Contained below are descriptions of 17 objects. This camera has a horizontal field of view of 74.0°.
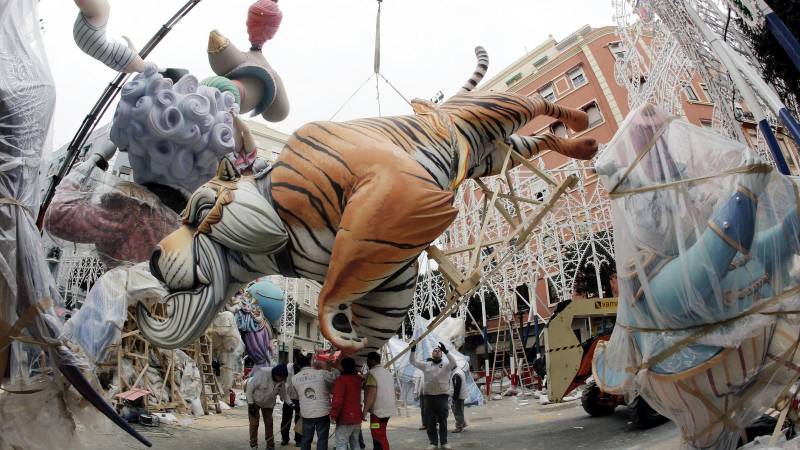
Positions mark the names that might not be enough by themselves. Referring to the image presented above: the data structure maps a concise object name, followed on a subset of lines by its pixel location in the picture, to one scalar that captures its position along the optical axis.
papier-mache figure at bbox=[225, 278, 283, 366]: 10.21
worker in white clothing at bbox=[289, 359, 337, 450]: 4.36
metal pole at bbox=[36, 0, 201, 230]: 8.45
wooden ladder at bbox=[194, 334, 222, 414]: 8.63
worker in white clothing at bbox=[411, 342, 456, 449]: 5.69
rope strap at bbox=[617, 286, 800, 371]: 2.72
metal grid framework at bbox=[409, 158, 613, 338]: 13.07
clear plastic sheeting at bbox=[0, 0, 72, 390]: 2.56
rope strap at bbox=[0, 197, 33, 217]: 2.55
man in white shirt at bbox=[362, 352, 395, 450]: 4.34
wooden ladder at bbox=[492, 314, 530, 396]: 11.69
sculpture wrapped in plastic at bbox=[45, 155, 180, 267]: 4.77
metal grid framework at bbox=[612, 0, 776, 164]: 6.36
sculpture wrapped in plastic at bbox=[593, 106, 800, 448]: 2.74
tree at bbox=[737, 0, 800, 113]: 5.54
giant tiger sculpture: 2.77
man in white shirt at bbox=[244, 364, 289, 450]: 5.57
